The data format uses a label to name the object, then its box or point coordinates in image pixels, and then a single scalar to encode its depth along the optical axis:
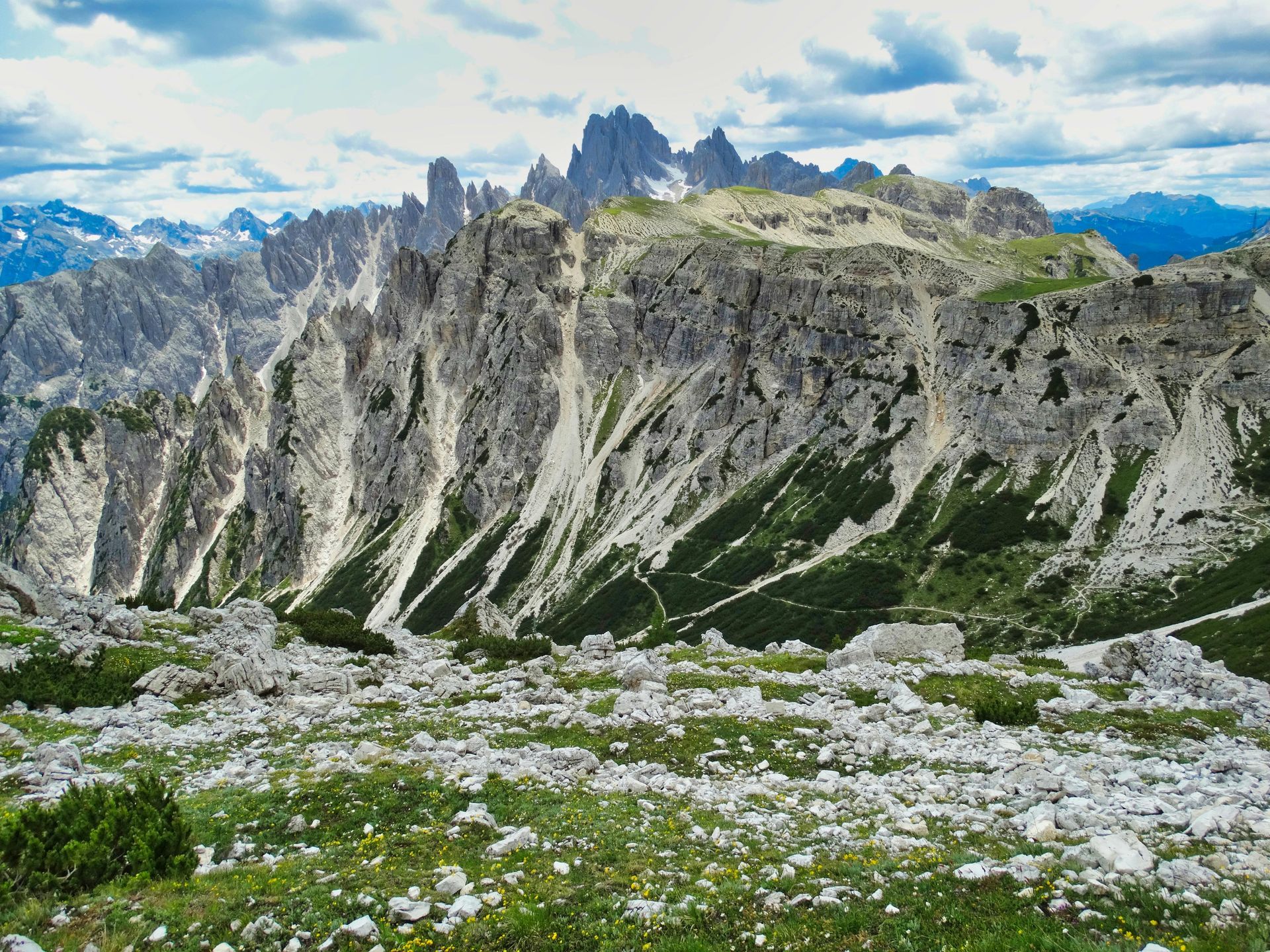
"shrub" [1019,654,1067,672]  46.81
